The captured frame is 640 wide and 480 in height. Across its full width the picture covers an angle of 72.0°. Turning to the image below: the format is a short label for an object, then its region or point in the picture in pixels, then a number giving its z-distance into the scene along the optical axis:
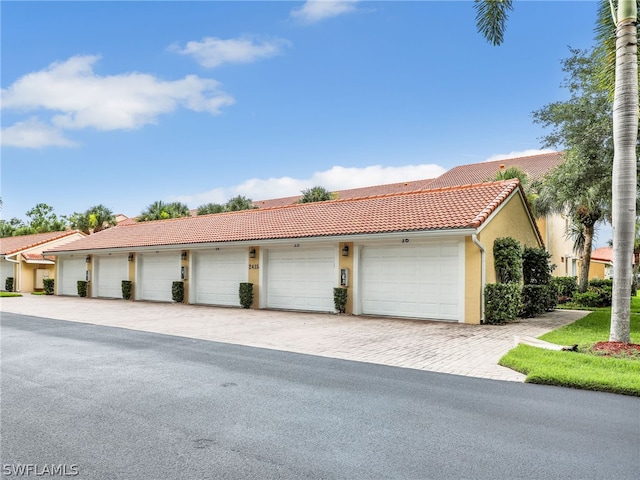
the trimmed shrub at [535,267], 16.56
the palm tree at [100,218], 35.91
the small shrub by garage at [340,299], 14.98
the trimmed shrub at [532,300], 15.00
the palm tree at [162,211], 32.12
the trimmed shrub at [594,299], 20.39
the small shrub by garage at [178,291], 20.17
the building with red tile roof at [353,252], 13.22
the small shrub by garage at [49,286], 28.70
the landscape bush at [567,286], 24.49
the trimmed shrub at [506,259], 13.62
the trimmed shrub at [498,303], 12.60
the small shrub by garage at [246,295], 17.56
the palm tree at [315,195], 29.12
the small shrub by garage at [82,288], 25.58
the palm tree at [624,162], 8.42
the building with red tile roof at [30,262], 32.81
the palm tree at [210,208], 32.06
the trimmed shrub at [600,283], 23.91
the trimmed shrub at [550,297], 16.64
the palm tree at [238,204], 31.25
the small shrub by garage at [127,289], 22.80
